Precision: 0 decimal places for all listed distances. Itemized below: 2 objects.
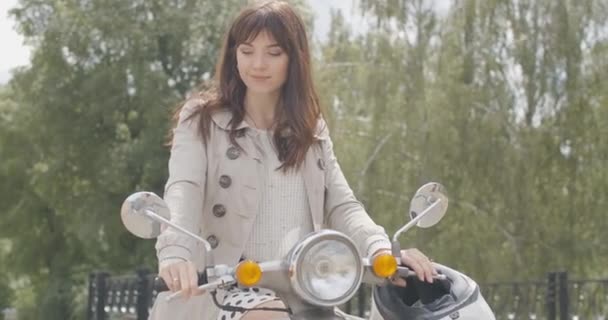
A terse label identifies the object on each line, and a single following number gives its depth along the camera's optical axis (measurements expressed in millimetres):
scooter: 2621
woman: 3164
